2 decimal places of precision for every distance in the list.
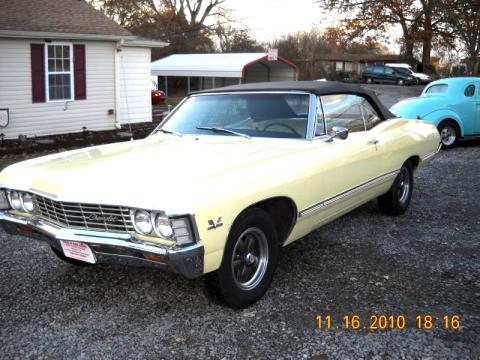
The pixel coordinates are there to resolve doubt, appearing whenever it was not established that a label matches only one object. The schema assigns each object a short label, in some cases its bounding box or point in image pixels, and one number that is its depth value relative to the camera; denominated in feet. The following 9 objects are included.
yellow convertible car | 10.39
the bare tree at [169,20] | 140.05
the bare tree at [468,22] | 73.36
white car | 127.75
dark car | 127.13
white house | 40.68
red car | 79.41
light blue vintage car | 37.06
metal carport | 79.71
